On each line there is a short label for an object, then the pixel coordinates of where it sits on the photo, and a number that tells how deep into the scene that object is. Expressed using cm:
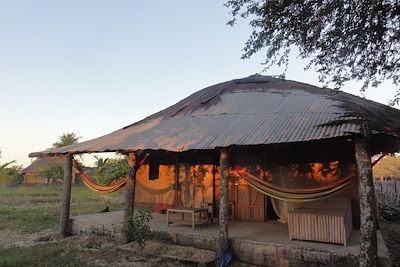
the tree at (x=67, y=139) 3378
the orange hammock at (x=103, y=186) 923
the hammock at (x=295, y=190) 596
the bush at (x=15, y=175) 3288
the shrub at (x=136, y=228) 747
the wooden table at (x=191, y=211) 824
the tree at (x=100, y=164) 2728
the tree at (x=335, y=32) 597
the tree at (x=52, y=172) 2848
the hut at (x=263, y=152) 608
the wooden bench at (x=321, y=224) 629
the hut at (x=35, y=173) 3165
